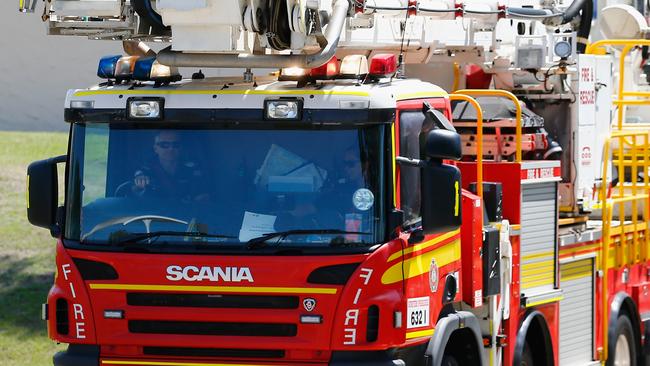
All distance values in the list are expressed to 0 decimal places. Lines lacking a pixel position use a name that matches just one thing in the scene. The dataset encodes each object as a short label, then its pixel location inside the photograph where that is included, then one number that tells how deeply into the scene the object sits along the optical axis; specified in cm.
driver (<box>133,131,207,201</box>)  1577
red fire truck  1527
